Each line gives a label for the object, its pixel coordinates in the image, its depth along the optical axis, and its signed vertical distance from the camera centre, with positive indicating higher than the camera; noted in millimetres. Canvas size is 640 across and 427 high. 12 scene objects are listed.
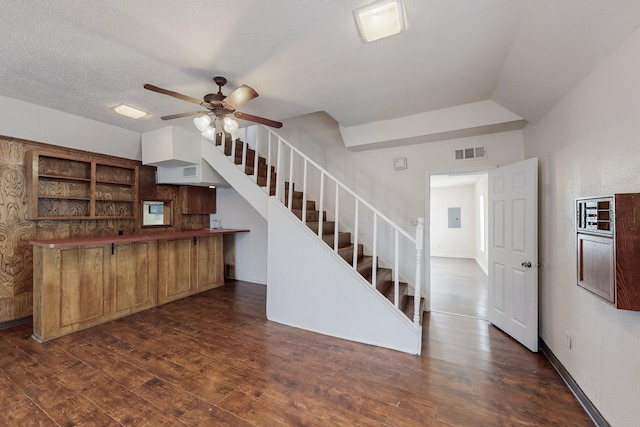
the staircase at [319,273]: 2725 -696
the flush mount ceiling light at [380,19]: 1630 +1347
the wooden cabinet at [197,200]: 5066 +344
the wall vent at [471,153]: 3381 +863
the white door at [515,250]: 2635 -373
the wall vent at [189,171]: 4309 +772
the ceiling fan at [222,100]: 2239 +1069
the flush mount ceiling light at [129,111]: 3226 +1375
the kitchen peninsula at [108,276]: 2852 -813
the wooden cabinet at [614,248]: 1338 -169
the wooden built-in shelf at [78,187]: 3332 +431
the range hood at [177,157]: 3934 +949
